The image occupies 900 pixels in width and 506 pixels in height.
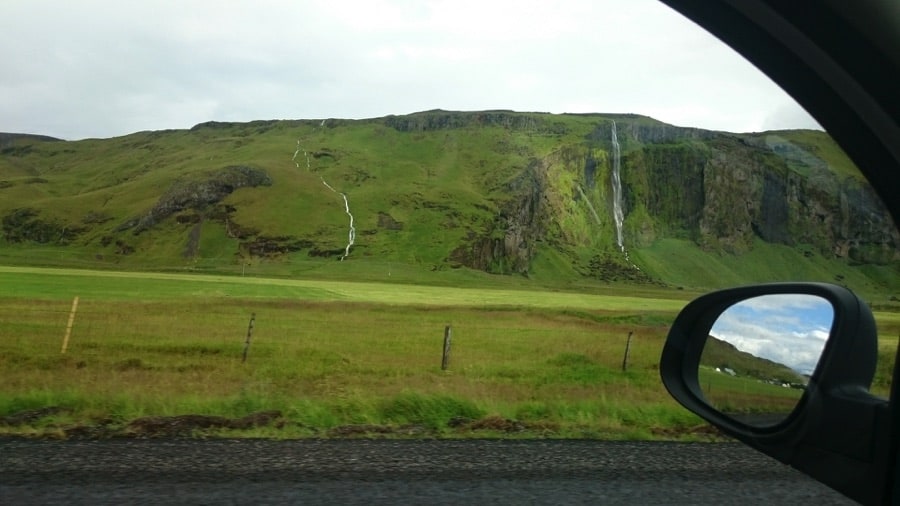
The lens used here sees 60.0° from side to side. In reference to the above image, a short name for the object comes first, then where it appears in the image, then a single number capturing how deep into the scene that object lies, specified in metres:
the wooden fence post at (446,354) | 19.03
